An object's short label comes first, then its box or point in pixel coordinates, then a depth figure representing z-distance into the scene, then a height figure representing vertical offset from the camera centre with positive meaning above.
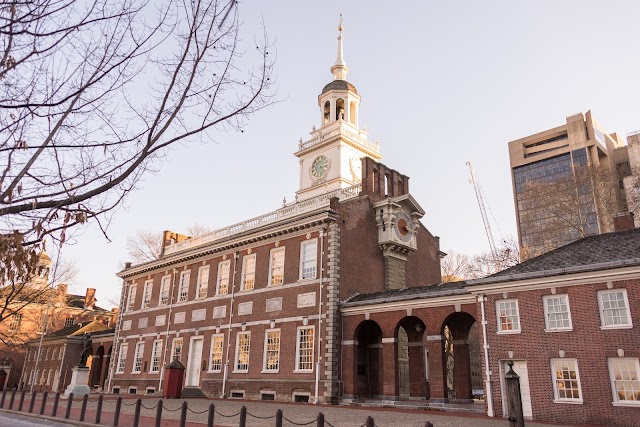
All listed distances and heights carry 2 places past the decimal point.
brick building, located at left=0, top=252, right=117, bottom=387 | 58.91 +5.95
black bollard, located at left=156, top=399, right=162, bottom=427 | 14.76 -1.13
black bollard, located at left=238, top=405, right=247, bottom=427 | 13.06 -1.02
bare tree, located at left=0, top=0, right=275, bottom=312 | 6.01 +3.04
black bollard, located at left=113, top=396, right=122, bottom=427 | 15.93 -1.24
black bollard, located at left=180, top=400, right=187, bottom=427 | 14.18 -1.09
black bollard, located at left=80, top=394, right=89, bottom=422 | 17.25 -1.30
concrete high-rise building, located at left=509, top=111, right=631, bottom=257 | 95.50 +44.05
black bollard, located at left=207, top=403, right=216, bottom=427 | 13.78 -1.07
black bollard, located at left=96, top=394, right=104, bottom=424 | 16.60 -1.22
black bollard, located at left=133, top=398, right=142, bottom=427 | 14.98 -1.15
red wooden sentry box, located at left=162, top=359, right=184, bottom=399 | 28.73 -0.39
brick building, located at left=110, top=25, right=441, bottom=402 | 27.06 +5.20
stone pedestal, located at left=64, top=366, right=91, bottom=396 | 30.12 -0.67
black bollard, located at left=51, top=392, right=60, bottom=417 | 19.13 -1.34
